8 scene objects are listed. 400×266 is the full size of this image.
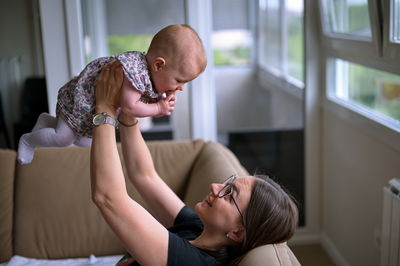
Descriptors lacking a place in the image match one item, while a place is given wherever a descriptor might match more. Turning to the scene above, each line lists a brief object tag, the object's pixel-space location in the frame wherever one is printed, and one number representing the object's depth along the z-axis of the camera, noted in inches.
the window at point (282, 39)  133.8
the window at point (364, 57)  93.1
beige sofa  99.2
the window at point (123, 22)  121.4
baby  55.6
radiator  81.1
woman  54.3
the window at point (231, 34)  126.9
